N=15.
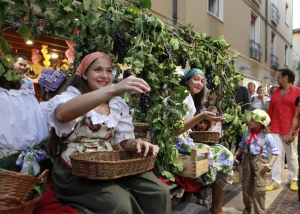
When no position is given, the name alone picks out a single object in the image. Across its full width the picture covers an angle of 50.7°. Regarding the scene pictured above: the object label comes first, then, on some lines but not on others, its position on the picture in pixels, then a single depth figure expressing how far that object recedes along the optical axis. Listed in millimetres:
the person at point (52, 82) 3098
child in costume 3770
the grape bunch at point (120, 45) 2561
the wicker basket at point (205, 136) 3627
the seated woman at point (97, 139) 1894
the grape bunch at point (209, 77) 3682
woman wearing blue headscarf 3057
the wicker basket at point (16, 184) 1509
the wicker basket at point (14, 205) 1479
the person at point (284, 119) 5449
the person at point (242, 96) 7016
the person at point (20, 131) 2162
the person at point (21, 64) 4093
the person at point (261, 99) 8121
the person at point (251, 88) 8995
